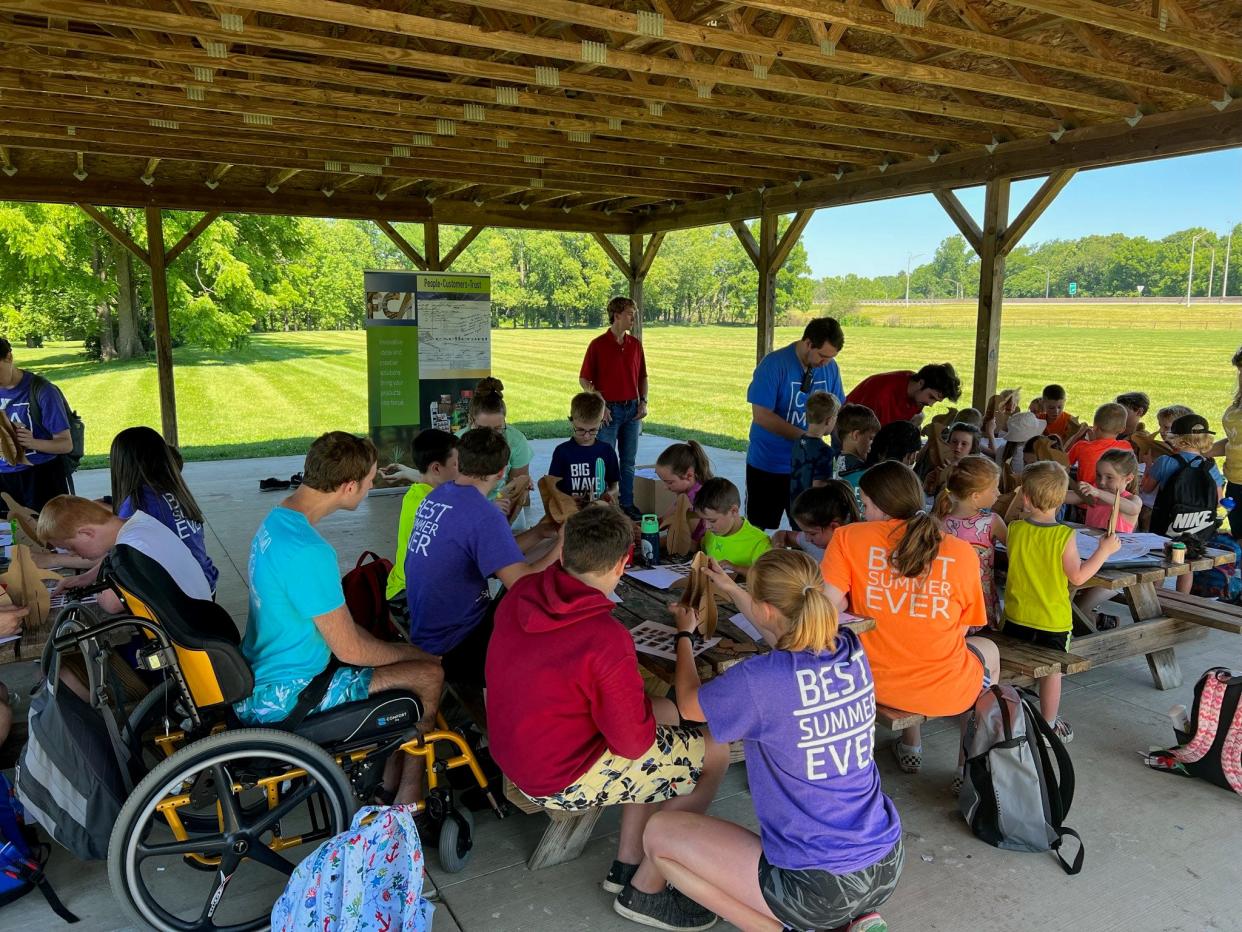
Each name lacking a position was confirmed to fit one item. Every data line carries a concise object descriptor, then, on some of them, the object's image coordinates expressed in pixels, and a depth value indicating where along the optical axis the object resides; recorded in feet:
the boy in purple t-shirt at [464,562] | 9.77
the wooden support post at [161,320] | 30.78
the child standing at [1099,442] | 16.57
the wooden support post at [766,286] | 30.99
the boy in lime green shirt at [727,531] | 11.09
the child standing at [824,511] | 11.69
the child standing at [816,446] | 15.10
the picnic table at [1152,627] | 12.32
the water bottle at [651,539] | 12.09
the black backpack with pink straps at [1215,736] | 10.19
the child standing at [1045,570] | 10.94
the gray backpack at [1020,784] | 9.04
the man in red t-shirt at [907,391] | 16.76
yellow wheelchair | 7.45
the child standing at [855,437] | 15.06
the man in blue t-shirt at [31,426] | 15.47
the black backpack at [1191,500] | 15.17
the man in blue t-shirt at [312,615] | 7.97
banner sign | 29.99
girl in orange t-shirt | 9.11
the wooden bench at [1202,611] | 12.62
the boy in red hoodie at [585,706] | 7.28
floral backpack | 6.89
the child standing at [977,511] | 11.44
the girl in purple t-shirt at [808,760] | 6.61
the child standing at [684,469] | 13.12
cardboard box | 21.04
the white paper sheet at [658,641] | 9.18
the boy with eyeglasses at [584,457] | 16.06
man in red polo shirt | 25.14
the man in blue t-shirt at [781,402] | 16.51
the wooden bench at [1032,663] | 10.38
